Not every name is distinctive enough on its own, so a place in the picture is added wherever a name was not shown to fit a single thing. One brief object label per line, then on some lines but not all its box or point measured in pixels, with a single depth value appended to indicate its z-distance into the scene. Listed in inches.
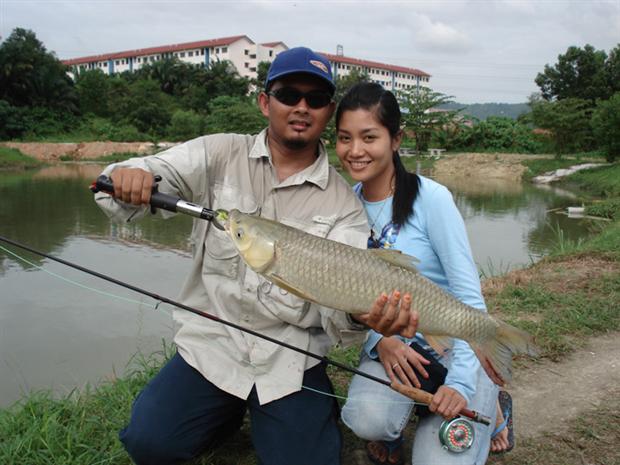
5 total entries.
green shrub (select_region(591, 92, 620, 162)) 1064.8
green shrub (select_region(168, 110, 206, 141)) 1766.7
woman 102.5
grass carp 88.3
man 100.8
